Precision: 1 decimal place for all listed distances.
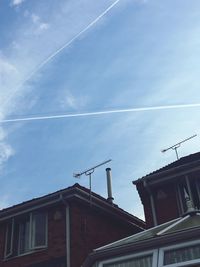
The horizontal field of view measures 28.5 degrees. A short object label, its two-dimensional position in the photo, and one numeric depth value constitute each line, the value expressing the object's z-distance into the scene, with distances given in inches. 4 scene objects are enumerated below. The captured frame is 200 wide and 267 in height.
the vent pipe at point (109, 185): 701.3
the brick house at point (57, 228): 556.1
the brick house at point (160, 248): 271.3
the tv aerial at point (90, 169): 684.6
